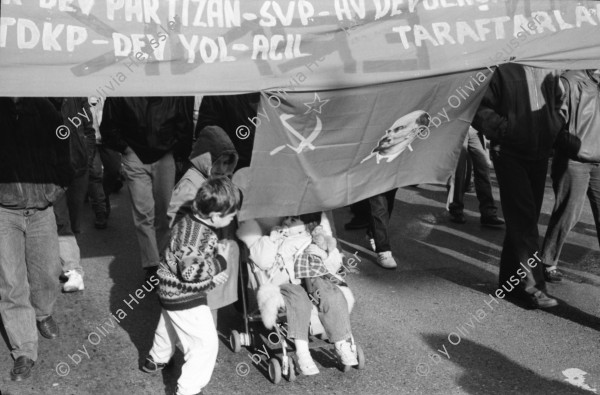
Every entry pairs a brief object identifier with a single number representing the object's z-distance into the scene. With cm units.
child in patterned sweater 448
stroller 494
